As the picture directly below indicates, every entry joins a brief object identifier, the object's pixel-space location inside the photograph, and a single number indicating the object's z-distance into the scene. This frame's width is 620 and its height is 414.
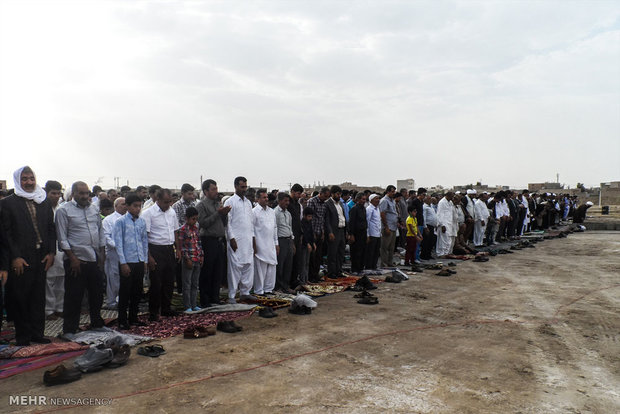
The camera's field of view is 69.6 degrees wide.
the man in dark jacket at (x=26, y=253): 4.79
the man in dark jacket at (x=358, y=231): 9.73
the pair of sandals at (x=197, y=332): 5.09
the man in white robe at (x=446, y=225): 12.66
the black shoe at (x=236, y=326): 5.38
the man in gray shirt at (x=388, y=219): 10.47
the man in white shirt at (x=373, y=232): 10.08
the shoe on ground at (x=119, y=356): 4.18
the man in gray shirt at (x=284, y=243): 7.88
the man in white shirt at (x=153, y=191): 6.96
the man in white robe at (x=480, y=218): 15.38
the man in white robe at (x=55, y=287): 6.32
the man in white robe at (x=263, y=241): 7.50
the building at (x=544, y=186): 53.28
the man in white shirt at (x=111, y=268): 6.69
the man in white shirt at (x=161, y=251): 5.82
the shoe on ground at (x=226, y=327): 5.34
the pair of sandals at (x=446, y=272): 9.67
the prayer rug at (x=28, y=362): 4.10
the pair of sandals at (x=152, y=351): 4.47
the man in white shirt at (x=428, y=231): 12.25
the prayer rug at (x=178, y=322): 5.29
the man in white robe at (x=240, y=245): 7.08
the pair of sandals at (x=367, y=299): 6.95
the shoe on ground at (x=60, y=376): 3.77
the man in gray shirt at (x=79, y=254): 5.15
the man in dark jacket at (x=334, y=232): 8.99
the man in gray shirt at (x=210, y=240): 6.65
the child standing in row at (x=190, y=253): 6.23
